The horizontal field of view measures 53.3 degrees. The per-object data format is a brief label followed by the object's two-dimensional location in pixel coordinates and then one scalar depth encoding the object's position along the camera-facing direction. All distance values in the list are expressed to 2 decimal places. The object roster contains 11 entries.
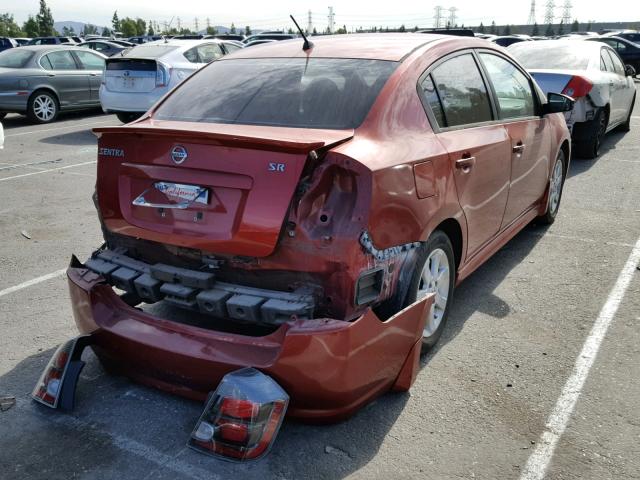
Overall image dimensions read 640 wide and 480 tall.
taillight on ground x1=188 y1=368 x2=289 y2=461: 2.65
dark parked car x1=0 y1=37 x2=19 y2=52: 27.38
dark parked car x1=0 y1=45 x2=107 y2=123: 13.05
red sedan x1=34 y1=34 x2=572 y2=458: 2.79
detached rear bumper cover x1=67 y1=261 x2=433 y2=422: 2.71
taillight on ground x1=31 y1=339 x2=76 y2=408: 3.09
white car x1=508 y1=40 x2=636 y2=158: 8.44
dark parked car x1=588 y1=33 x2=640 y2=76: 23.19
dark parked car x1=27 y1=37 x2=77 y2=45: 30.88
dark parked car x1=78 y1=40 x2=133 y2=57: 27.62
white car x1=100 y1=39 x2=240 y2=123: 11.77
